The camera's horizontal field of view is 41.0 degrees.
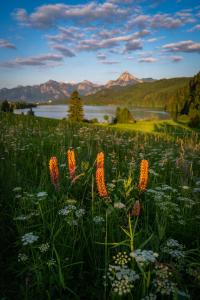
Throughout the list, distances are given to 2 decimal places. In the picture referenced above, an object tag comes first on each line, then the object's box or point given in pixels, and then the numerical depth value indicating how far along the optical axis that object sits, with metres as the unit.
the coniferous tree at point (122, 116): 78.86
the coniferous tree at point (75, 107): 80.56
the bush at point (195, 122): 36.11
